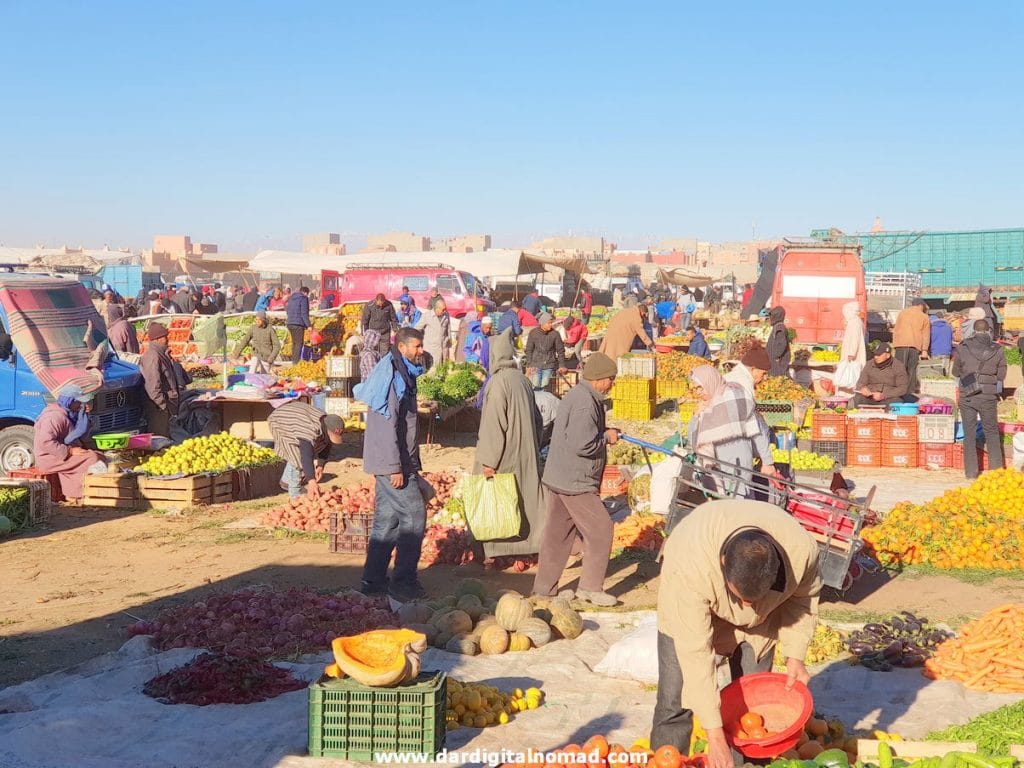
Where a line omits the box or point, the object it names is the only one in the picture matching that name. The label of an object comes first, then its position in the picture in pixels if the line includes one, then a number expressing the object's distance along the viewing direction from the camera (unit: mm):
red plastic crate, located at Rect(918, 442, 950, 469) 13398
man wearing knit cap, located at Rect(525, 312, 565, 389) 16797
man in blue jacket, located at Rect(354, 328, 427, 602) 7910
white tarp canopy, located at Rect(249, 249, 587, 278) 30203
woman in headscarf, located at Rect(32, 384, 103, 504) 11664
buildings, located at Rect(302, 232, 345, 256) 108475
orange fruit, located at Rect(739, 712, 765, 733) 4164
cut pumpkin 4953
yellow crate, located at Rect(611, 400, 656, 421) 17484
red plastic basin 4160
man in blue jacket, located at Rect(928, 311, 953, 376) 19641
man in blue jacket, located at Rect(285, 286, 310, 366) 22234
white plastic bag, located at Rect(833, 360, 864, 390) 15266
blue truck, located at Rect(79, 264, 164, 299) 45344
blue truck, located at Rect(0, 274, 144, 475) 12445
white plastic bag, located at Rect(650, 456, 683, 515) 8406
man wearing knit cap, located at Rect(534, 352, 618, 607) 7754
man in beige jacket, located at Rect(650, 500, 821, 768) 3725
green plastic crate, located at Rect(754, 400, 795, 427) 14109
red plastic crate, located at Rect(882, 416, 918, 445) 13469
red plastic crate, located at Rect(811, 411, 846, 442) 13594
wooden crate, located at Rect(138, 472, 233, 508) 11672
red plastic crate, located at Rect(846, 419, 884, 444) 13555
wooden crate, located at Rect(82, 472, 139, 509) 11758
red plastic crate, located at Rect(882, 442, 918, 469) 13523
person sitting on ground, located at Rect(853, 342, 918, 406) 13609
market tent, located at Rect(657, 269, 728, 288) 38688
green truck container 33031
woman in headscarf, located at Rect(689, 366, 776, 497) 7738
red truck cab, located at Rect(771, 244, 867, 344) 21062
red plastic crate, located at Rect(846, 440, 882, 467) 13594
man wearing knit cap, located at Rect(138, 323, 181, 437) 13352
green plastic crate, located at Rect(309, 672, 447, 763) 4953
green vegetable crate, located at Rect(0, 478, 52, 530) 10734
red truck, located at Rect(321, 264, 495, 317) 27125
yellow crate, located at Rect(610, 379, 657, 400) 17500
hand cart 7395
